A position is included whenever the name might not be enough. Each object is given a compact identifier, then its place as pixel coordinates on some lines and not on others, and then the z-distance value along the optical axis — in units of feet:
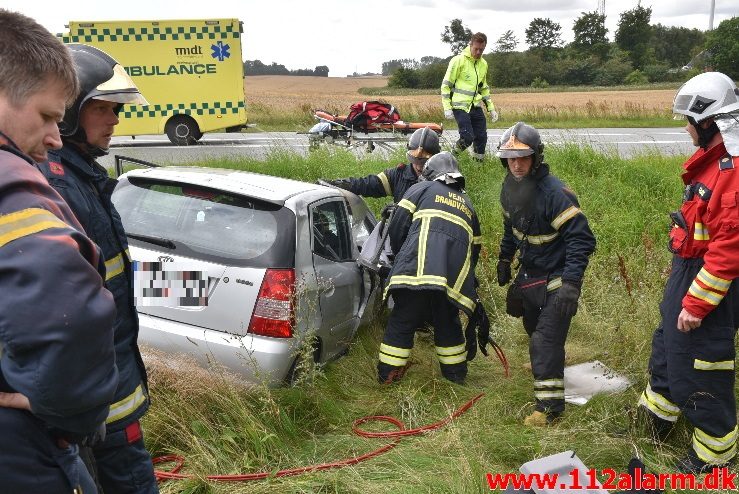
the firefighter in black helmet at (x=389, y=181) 18.33
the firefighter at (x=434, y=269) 13.94
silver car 11.66
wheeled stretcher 40.24
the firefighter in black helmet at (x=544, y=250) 12.75
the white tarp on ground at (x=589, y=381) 13.73
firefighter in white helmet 9.93
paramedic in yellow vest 28.37
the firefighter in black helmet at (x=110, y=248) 6.91
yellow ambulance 50.60
